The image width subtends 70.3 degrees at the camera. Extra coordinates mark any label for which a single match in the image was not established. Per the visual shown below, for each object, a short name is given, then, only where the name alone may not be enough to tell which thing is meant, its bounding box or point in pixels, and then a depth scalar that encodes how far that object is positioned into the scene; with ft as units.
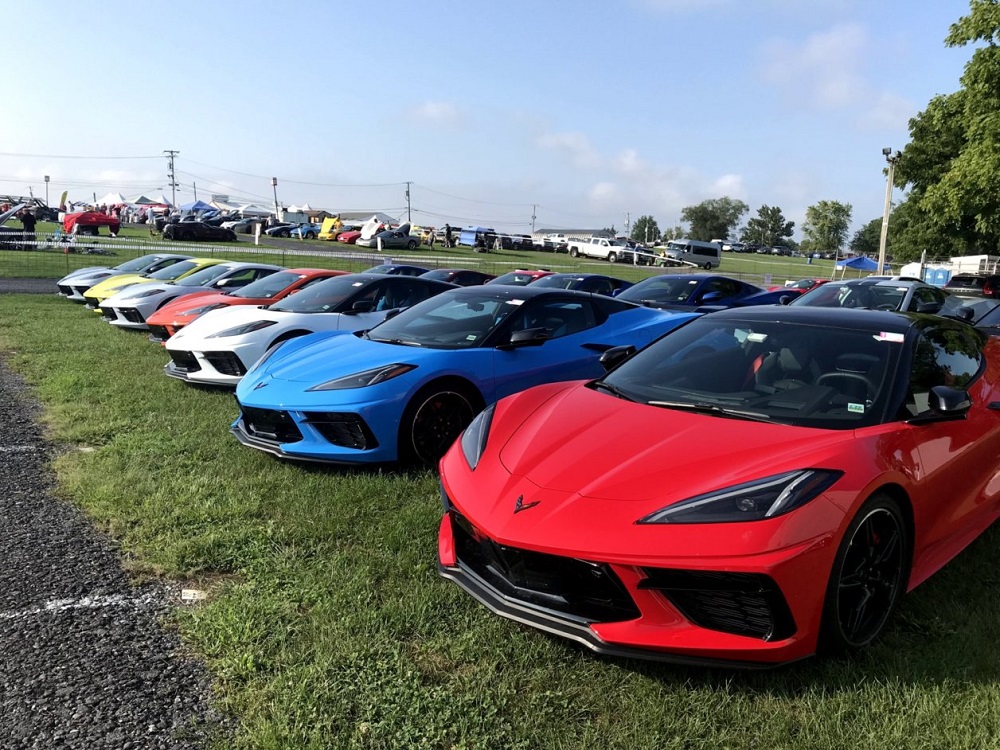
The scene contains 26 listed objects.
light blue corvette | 15.28
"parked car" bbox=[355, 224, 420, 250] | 156.55
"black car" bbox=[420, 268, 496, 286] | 49.11
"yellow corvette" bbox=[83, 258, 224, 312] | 44.24
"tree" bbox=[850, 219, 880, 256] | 375.94
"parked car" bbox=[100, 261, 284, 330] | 36.45
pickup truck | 179.73
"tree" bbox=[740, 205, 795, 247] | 458.50
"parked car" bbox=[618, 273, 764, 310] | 37.40
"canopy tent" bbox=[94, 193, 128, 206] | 255.70
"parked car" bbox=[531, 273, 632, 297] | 39.88
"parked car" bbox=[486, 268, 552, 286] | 49.28
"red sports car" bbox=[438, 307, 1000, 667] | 7.86
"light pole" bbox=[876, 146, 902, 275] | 97.11
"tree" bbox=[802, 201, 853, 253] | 357.41
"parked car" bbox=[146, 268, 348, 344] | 30.55
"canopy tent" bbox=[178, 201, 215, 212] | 215.63
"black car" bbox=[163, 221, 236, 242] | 131.64
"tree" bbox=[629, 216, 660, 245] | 499.10
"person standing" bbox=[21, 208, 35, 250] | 103.50
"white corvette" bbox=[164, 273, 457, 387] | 23.73
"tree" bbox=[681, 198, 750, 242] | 440.04
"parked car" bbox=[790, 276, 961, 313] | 31.30
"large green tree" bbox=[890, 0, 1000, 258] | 61.77
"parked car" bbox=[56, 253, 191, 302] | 50.96
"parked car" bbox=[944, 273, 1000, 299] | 62.90
